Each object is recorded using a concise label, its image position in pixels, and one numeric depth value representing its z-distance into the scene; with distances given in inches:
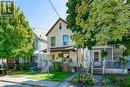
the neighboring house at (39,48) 647.7
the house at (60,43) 553.6
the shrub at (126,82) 313.9
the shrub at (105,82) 332.0
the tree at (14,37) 495.0
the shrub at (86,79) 336.7
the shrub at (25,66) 590.0
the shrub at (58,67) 527.9
